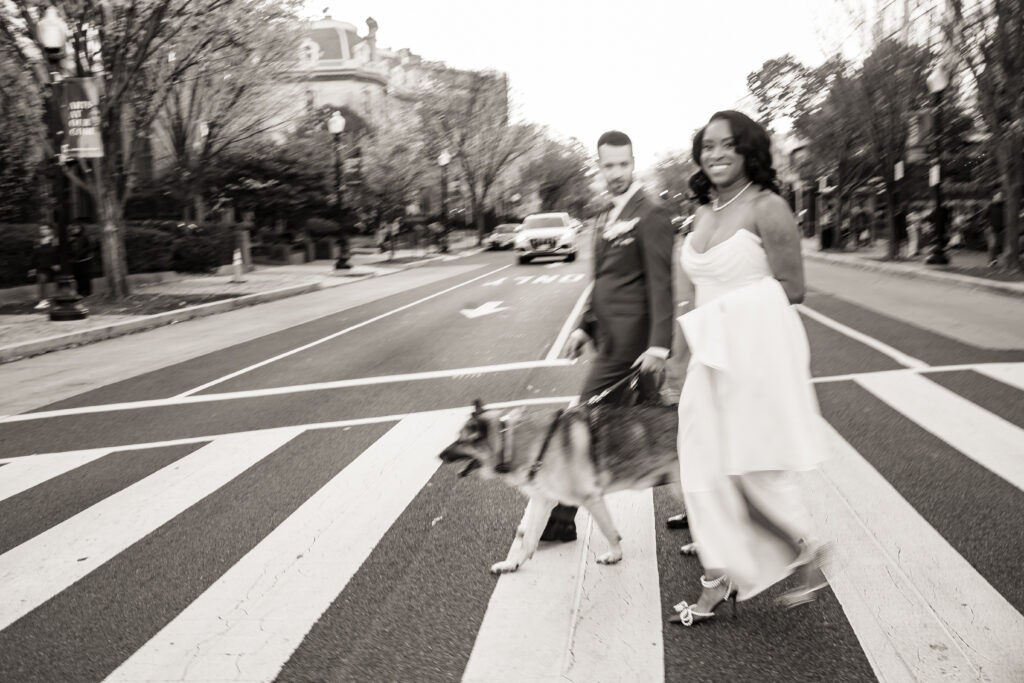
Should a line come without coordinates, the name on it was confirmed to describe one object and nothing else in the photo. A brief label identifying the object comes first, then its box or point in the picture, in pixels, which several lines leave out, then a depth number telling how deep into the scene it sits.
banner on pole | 16.94
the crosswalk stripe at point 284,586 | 3.49
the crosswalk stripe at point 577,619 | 3.29
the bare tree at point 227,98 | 24.55
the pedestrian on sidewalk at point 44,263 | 18.77
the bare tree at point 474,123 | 59.47
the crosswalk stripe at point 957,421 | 5.74
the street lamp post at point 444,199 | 47.25
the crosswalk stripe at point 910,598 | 3.18
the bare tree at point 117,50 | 17.78
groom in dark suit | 4.02
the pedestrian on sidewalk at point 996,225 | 22.71
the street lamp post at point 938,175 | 22.50
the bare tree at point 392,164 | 44.50
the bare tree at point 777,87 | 53.03
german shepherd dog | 3.80
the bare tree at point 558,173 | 90.31
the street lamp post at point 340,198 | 31.23
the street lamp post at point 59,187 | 15.80
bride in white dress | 3.32
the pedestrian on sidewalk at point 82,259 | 21.19
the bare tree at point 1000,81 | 18.93
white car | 31.97
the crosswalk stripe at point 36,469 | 6.35
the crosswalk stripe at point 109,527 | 4.41
